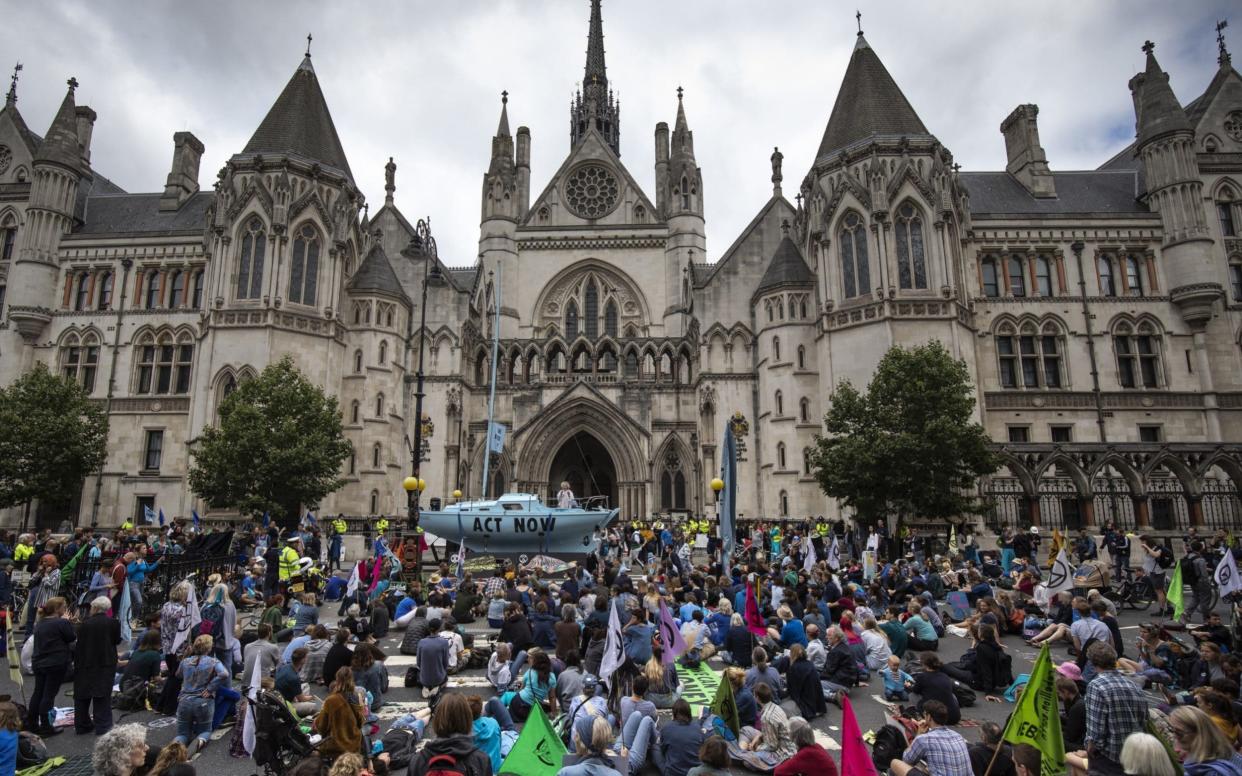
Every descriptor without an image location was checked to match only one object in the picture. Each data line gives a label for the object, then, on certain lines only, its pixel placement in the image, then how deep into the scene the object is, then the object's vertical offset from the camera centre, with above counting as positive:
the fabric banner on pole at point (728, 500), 16.00 +0.34
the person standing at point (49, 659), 8.71 -1.69
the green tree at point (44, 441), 29.98 +3.43
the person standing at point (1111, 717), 6.40 -1.87
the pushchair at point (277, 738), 7.14 -2.23
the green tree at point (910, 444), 24.64 +2.39
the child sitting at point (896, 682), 10.62 -2.52
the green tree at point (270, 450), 27.03 +2.61
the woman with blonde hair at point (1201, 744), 5.59 -1.86
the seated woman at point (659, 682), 9.94 -2.34
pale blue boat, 22.16 -0.28
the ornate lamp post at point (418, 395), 19.33 +3.47
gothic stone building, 32.91 +9.90
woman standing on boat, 26.88 +0.63
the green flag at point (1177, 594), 13.27 -1.55
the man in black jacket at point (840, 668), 10.91 -2.35
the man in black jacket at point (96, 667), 8.71 -1.80
